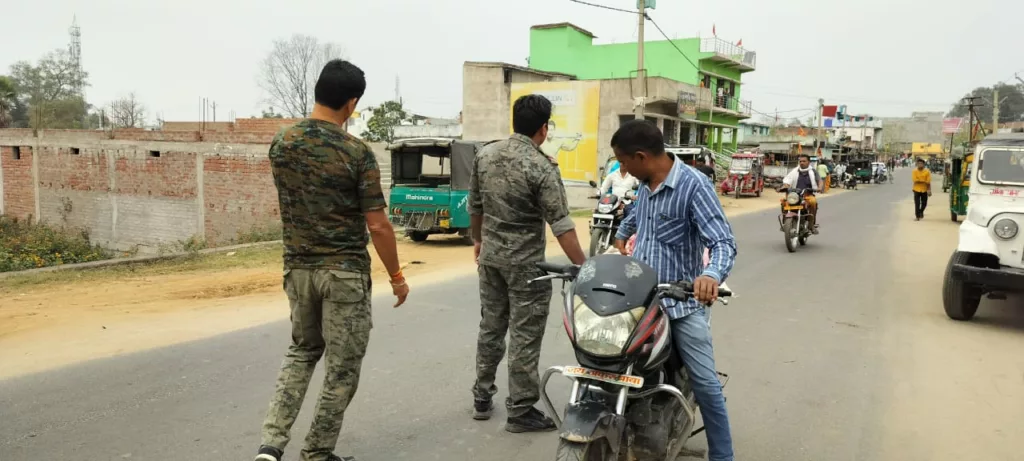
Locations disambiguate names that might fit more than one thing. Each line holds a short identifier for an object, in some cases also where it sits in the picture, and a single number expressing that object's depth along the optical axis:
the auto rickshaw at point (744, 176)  30.59
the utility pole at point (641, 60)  21.73
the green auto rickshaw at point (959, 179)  14.43
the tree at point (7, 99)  35.06
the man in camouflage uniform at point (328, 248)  2.96
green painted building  44.78
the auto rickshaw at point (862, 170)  49.25
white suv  6.40
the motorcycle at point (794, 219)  11.58
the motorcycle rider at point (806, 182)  11.94
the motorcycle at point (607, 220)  10.02
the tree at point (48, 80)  53.66
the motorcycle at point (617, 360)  2.53
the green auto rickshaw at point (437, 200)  12.25
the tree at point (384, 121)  42.62
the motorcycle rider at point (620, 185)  10.22
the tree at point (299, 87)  50.12
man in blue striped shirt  2.96
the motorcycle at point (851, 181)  42.84
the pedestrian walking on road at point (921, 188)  19.02
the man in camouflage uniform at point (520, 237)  3.66
